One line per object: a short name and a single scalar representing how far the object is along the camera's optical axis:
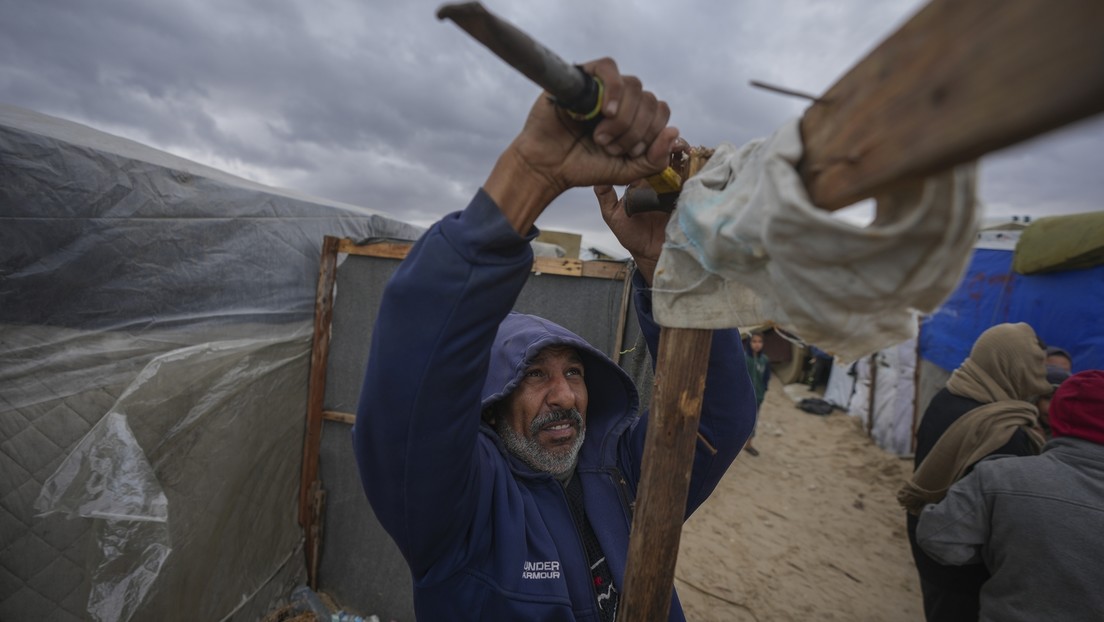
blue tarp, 4.02
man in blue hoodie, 1.03
